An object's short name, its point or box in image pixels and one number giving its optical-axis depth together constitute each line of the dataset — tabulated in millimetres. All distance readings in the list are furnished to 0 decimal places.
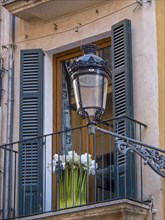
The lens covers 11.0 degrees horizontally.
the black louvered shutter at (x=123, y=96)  10617
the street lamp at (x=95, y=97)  9266
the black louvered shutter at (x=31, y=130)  11562
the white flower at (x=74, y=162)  11062
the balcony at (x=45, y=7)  12039
